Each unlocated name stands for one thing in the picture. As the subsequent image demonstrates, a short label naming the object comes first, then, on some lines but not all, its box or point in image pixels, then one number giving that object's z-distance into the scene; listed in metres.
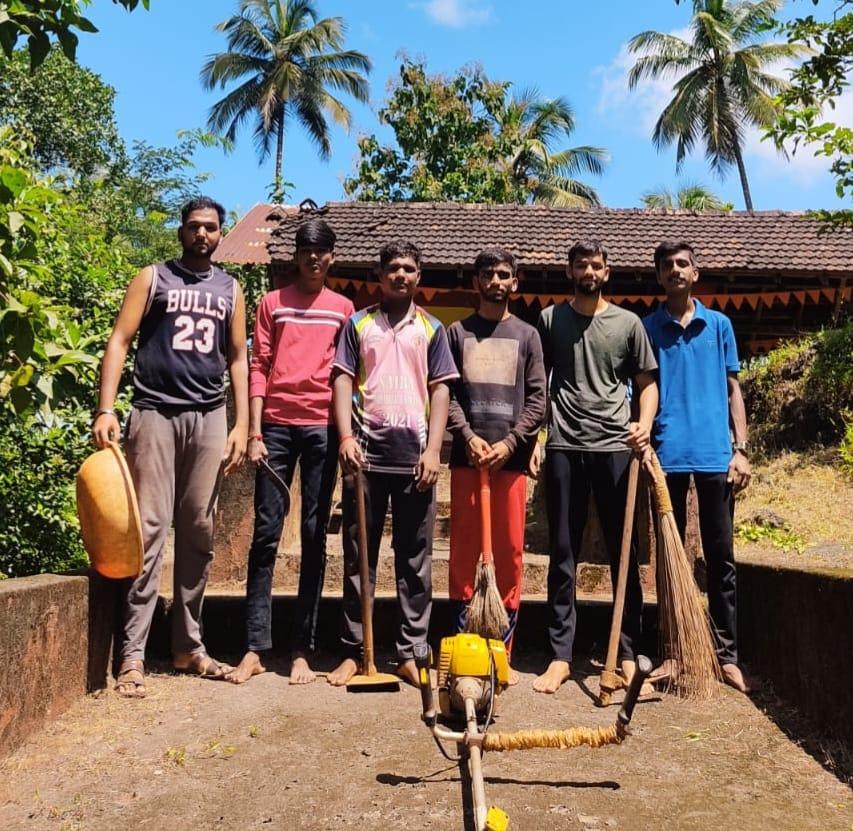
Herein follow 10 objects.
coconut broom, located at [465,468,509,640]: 3.47
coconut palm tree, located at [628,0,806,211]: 28.72
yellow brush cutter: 2.53
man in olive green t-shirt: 4.05
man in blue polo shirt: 4.06
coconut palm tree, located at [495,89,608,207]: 28.70
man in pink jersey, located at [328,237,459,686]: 3.96
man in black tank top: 3.80
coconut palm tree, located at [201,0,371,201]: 33.38
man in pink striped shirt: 4.05
